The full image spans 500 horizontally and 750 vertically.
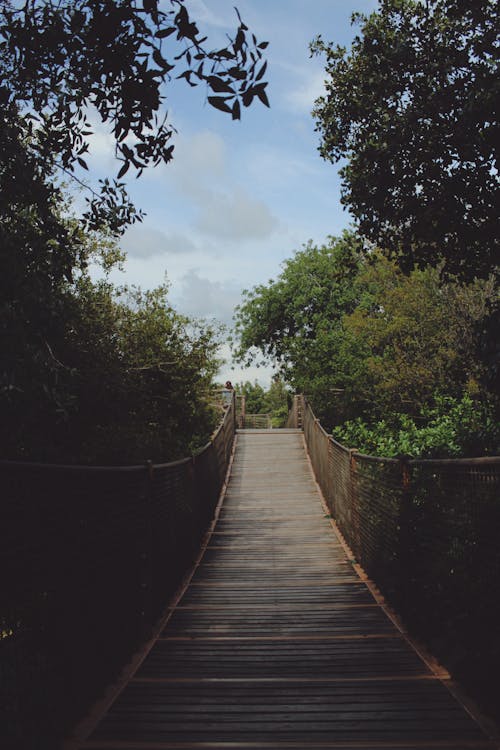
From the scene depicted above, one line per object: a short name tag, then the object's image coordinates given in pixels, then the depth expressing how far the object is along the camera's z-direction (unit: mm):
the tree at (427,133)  6367
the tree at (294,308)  28109
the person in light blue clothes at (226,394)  23156
